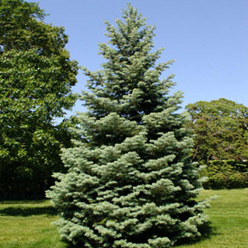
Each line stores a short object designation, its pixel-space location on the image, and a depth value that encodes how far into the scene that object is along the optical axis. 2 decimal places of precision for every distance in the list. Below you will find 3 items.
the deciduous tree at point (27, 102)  11.59
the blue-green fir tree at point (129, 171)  6.25
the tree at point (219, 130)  25.22
